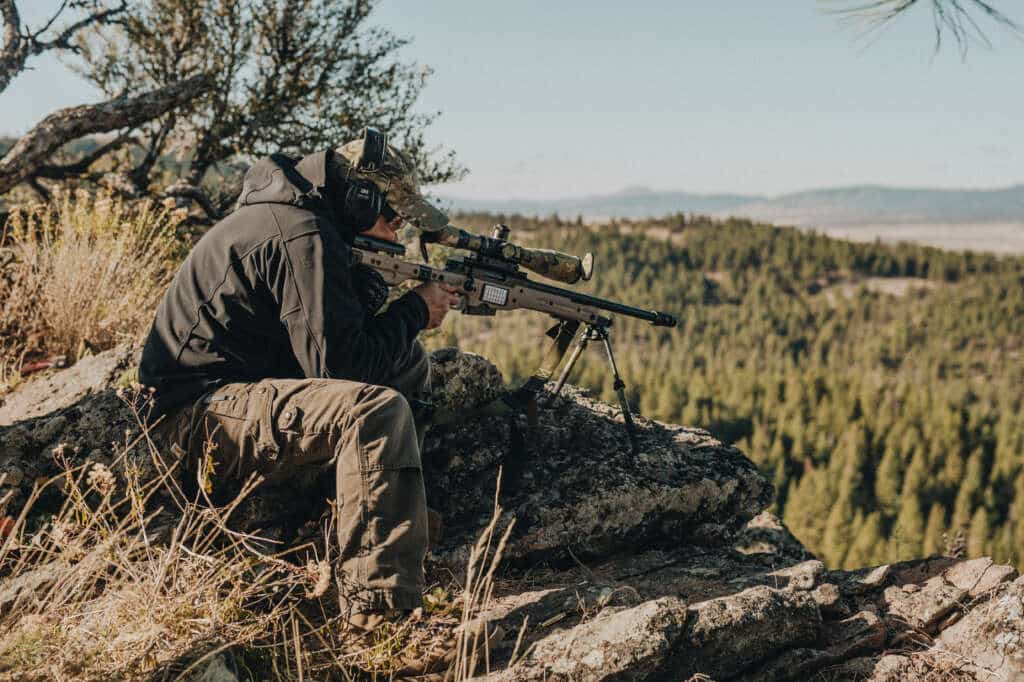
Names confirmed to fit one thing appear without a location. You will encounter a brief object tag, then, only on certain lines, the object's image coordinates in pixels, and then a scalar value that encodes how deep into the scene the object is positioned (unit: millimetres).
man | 3930
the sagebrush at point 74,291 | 7320
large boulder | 5473
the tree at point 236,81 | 12508
